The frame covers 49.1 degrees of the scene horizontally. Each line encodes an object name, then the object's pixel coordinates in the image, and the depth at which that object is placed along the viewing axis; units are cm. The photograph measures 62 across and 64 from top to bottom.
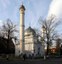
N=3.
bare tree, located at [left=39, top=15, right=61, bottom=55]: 2096
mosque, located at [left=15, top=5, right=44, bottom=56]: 2158
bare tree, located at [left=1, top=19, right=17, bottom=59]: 2345
